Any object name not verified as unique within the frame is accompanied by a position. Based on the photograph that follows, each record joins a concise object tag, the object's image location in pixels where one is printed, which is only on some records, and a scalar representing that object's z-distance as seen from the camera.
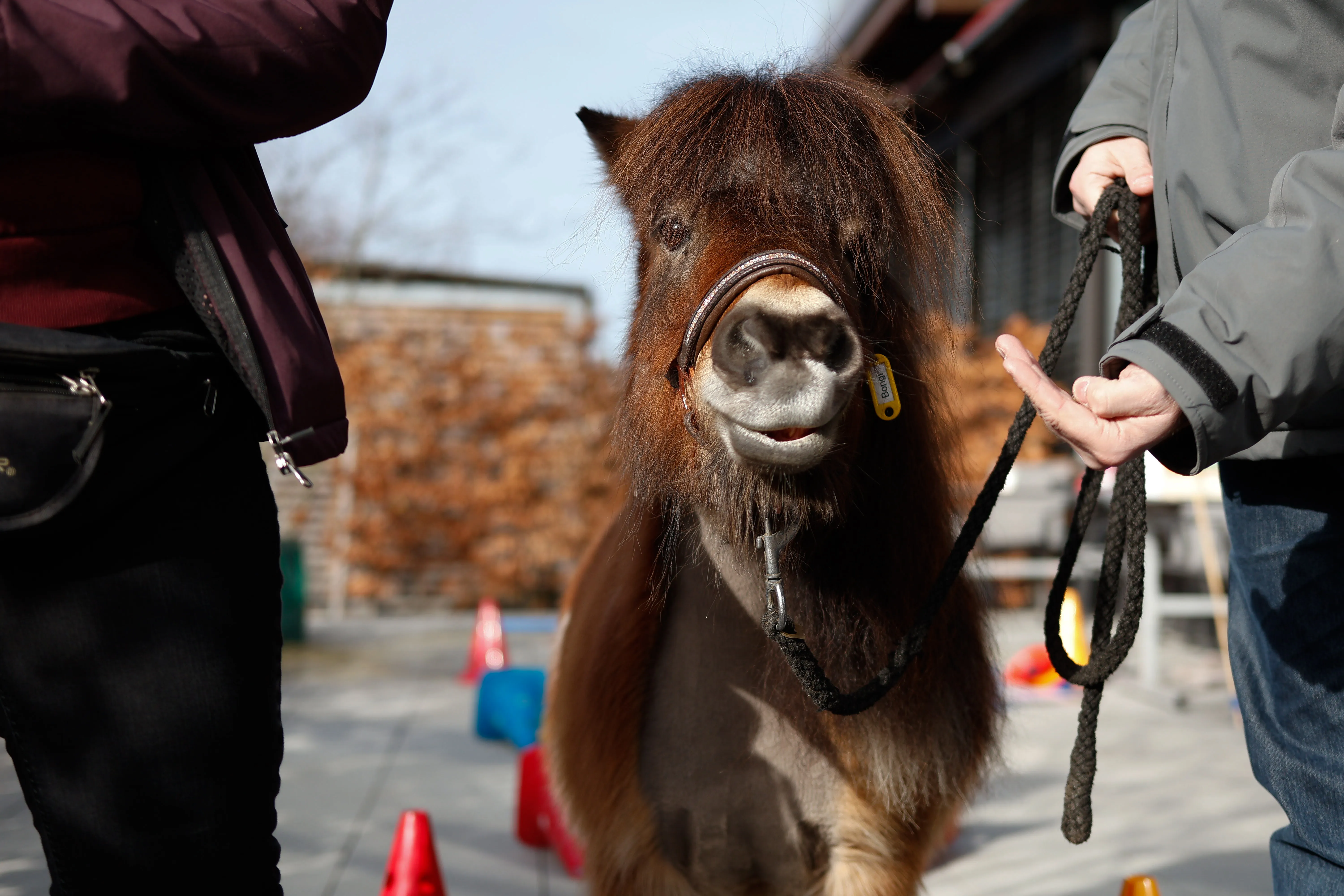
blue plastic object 4.67
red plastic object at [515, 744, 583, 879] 3.70
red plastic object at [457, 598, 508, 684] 6.11
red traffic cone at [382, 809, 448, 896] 2.69
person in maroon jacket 1.32
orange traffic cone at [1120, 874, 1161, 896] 2.36
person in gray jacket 1.16
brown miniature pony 1.82
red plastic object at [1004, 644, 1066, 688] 6.15
